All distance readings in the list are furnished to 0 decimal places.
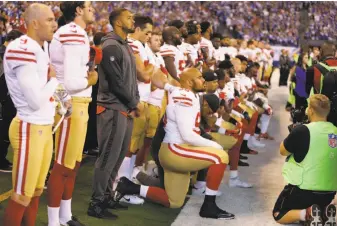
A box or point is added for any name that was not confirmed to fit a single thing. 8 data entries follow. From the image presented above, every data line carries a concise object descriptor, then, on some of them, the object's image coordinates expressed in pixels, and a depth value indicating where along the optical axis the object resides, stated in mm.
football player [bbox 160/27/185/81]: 6414
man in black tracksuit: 4688
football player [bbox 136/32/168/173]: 6039
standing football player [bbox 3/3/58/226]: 3429
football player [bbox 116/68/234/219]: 4988
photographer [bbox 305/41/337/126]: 5223
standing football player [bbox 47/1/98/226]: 4031
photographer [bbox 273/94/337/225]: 4699
